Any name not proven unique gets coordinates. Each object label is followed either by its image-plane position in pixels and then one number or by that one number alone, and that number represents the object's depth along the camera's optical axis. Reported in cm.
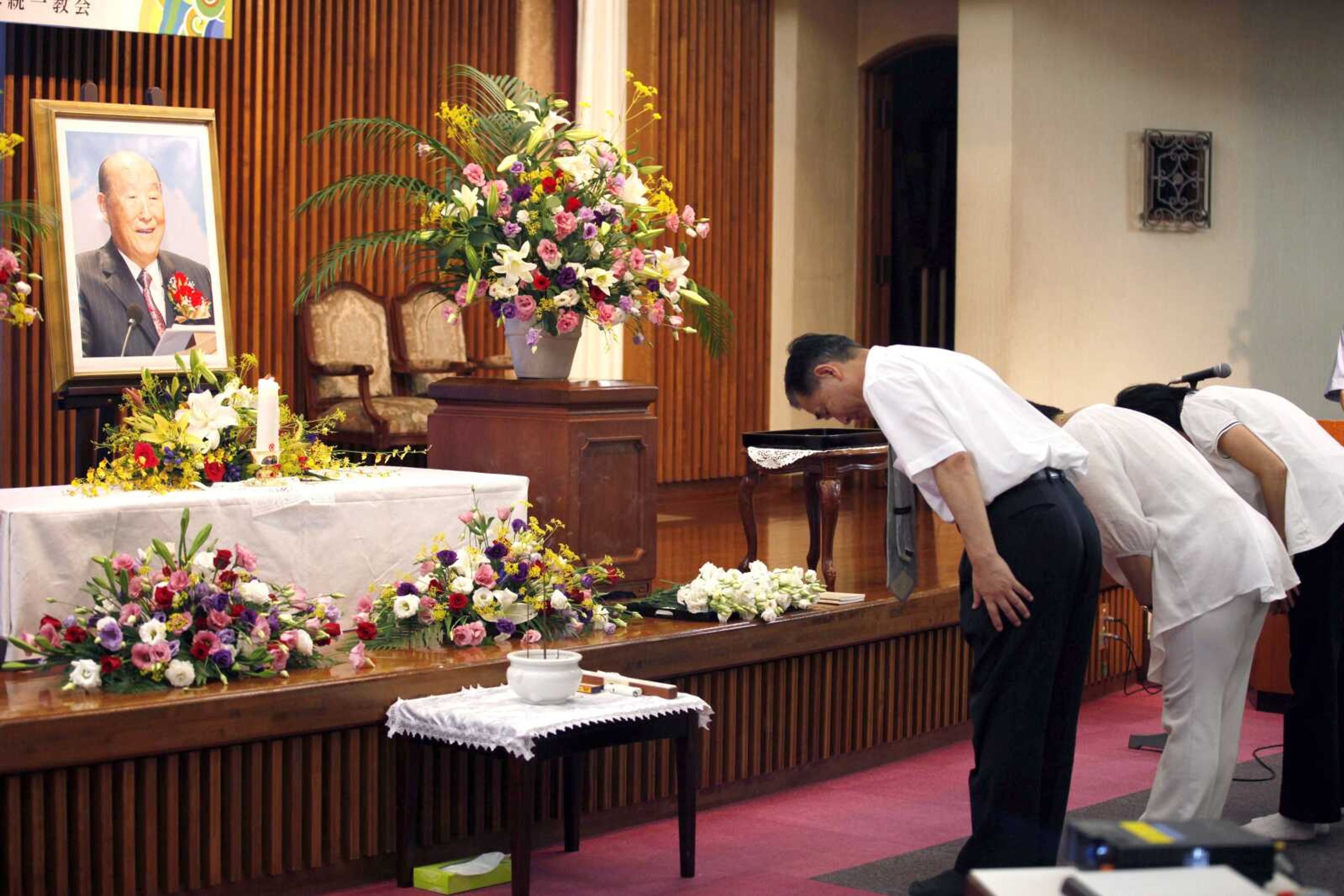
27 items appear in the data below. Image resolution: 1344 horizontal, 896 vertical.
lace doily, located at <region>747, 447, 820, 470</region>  1090
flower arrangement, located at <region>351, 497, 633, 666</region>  794
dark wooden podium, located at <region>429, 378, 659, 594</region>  954
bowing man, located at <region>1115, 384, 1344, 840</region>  766
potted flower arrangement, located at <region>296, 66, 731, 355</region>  949
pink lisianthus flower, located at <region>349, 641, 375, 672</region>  739
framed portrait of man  1052
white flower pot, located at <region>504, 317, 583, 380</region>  988
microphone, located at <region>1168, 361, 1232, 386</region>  766
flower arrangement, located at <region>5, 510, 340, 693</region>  681
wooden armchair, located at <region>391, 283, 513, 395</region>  1508
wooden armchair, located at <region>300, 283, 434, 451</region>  1411
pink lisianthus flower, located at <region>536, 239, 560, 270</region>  939
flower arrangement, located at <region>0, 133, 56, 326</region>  861
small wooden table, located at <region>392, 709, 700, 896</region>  663
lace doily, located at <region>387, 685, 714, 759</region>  662
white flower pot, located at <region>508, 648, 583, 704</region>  694
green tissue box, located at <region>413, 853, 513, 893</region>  711
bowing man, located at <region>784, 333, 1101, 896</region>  635
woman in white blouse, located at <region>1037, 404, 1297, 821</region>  697
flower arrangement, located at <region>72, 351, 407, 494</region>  807
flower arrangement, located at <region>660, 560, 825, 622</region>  899
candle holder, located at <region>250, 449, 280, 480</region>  838
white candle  841
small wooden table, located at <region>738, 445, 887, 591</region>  1064
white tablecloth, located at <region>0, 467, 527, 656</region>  729
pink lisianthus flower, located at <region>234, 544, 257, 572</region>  732
